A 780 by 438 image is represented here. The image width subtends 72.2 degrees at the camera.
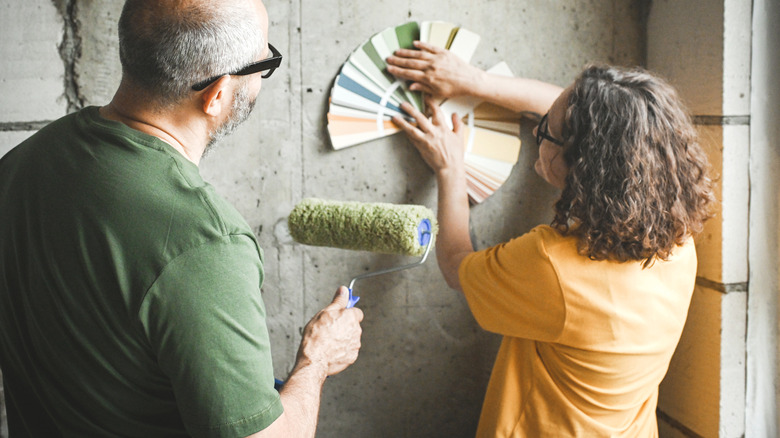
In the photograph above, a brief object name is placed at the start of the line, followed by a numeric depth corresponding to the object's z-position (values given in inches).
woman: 52.5
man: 36.0
